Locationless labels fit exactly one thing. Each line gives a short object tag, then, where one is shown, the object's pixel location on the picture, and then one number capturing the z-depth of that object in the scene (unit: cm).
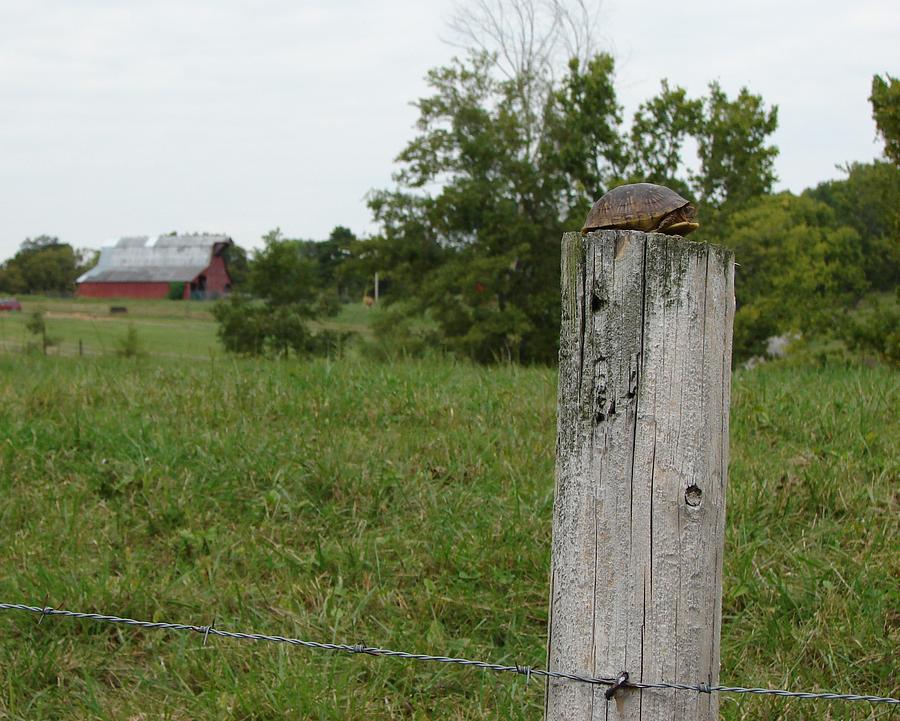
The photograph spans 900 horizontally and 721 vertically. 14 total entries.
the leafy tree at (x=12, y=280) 3975
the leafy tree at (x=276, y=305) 2177
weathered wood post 180
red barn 5022
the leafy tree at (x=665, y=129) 2328
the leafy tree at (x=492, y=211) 2209
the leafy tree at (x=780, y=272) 2244
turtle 185
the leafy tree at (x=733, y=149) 2348
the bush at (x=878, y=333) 1130
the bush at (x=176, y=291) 4828
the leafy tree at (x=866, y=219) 2984
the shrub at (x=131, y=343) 1497
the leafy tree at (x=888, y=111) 1056
